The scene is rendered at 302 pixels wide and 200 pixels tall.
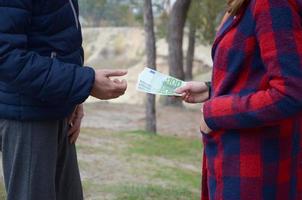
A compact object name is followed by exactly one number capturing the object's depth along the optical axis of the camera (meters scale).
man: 1.92
